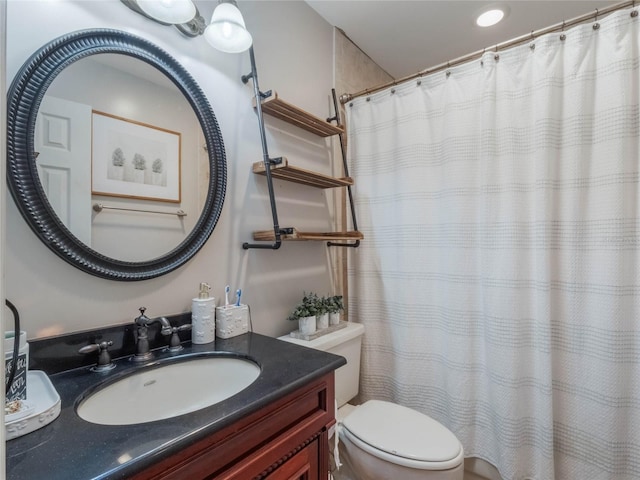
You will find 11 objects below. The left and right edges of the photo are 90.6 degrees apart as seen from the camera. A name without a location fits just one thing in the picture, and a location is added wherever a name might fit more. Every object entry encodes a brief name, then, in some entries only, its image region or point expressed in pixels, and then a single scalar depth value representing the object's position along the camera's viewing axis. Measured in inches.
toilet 42.1
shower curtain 45.6
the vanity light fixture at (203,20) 37.8
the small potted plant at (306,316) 54.1
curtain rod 45.6
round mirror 31.9
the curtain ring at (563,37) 48.9
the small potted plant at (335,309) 59.5
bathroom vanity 20.0
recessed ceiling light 66.0
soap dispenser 41.8
